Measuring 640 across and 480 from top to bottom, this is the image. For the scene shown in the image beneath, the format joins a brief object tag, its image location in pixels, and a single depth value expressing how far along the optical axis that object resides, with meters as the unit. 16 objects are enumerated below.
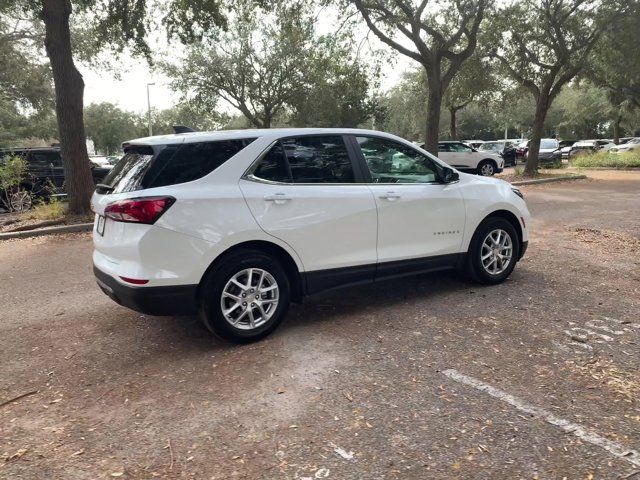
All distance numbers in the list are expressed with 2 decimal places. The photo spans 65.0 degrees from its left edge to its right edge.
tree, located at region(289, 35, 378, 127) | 17.70
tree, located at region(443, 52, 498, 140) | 20.73
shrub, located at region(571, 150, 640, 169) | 25.17
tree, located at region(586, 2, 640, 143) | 16.44
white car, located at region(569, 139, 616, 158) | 36.50
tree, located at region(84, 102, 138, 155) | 63.00
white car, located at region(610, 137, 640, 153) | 30.47
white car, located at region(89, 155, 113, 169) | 17.30
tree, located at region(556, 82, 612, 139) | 47.06
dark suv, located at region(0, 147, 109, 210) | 13.13
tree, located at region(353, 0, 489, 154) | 15.24
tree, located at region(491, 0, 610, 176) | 17.88
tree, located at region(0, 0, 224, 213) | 9.95
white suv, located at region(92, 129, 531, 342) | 3.66
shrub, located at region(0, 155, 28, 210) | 11.06
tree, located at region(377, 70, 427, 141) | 34.81
